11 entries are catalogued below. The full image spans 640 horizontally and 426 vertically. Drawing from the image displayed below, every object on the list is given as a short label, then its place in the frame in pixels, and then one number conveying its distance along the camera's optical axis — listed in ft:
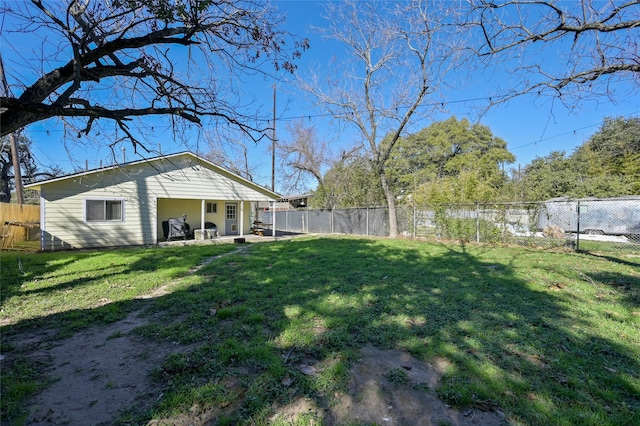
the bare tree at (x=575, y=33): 12.88
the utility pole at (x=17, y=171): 40.65
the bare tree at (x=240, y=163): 83.10
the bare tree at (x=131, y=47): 10.62
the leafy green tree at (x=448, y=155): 98.73
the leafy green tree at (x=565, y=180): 72.06
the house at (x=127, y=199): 35.60
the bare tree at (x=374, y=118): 43.55
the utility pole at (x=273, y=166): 72.49
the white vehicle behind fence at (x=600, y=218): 39.25
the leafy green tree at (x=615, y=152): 69.36
